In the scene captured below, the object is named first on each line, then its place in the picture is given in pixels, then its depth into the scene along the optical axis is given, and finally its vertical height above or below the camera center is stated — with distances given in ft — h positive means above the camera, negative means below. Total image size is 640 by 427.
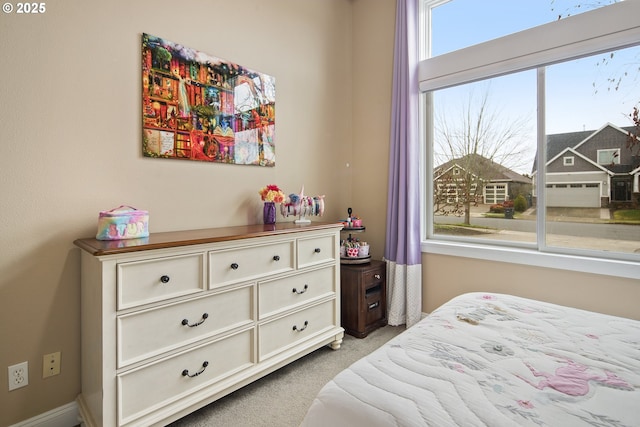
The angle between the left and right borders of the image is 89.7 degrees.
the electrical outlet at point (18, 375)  5.01 -2.57
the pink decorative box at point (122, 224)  5.15 -0.19
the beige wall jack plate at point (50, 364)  5.30 -2.53
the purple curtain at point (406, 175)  9.35 +1.09
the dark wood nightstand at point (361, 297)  8.77 -2.37
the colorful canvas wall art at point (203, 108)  6.38 +2.34
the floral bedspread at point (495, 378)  2.61 -1.61
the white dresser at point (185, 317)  4.58 -1.78
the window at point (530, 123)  7.09 +2.31
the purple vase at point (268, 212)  8.10 +0.01
